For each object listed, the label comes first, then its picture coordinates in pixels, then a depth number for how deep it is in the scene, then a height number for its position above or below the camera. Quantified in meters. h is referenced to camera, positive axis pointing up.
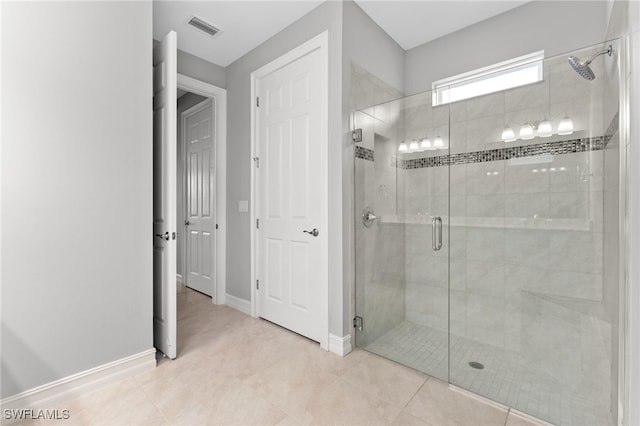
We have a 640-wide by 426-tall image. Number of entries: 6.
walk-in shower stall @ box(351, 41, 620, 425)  1.52 -0.16
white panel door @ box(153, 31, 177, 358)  2.03 +0.13
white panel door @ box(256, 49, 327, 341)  2.40 +0.13
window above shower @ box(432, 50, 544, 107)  1.80 +0.94
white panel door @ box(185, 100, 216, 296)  3.56 +0.19
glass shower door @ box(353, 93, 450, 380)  2.04 -0.15
